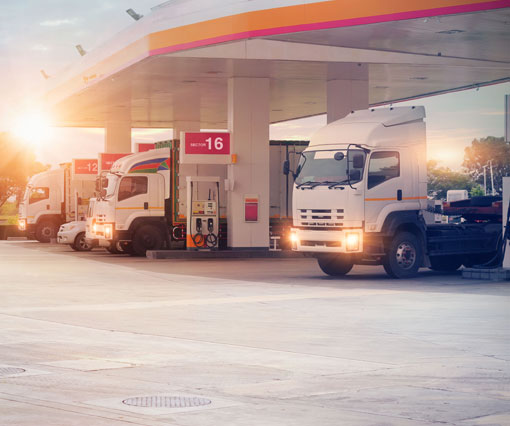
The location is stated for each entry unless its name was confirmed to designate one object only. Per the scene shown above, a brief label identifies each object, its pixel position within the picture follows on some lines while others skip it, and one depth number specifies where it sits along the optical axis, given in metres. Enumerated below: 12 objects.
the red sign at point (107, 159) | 40.44
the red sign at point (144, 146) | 41.89
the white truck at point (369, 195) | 21.83
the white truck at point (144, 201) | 32.41
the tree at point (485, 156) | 129.66
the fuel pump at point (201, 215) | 31.61
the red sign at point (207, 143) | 31.56
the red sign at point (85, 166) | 42.00
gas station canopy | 21.39
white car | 37.31
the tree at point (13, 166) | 95.31
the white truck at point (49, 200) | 43.00
